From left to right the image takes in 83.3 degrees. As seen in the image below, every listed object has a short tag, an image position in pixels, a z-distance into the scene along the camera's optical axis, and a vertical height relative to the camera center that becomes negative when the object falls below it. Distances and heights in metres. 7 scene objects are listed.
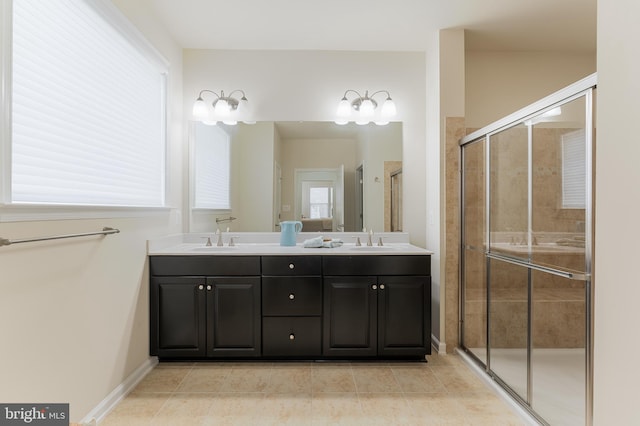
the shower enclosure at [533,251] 1.78 -0.23
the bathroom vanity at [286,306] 2.55 -0.68
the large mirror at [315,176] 3.20 +0.31
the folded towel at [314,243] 2.83 -0.26
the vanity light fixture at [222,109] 3.07 +0.87
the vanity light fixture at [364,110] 3.11 +0.88
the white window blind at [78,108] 1.44 +0.51
